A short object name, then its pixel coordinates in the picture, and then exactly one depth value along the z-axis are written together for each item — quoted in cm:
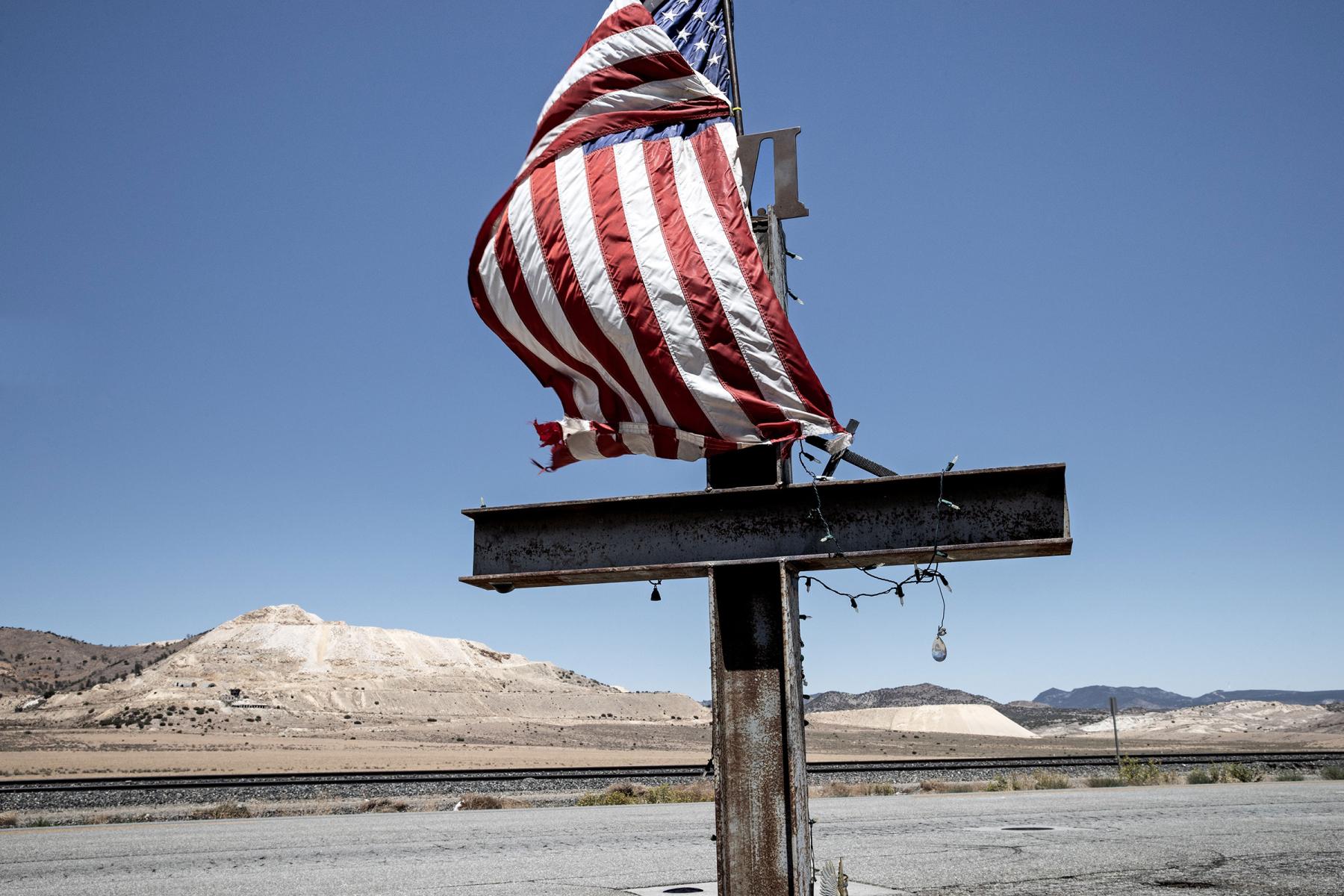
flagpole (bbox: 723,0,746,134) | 535
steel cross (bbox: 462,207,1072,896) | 426
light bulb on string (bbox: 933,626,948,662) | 448
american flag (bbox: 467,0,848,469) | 466
